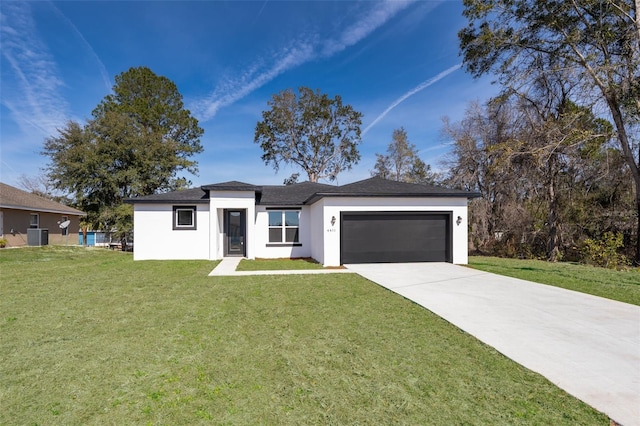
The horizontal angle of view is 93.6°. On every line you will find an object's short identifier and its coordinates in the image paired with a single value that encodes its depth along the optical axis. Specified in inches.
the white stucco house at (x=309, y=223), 442.9
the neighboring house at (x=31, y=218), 701.3
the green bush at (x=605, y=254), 490.6
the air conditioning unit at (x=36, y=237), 740.0
